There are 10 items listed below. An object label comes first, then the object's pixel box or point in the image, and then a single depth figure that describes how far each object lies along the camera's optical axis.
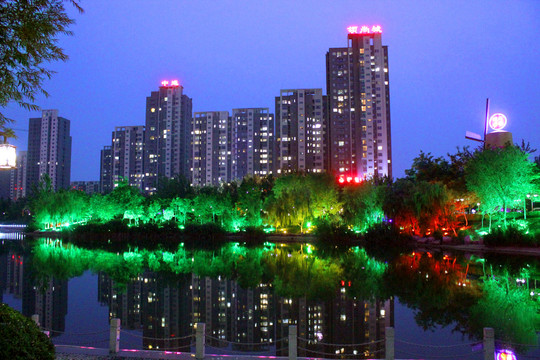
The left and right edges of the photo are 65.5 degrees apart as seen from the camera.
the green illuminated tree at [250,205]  43.34
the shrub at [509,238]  27.69
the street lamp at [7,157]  7.04
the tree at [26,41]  6.16
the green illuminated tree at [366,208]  36.59
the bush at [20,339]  4.71
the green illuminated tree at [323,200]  41.11
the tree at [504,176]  30.66
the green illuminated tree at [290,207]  40.31
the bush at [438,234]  32.19
